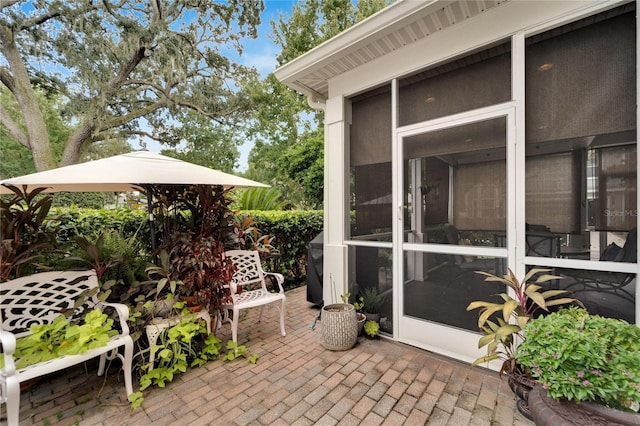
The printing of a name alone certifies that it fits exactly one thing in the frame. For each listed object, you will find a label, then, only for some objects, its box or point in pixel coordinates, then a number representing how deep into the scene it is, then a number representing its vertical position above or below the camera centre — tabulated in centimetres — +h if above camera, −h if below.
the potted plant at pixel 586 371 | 127 -78
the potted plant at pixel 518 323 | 187 -78
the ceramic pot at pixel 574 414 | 124 -95
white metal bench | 166 -79
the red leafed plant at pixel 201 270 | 269 -56
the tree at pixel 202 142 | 1155 +313
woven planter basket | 278 -118
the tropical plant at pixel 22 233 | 214 -16
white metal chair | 285 -85
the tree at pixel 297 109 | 920 +456
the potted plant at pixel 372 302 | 312 -103
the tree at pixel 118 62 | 809 +493
